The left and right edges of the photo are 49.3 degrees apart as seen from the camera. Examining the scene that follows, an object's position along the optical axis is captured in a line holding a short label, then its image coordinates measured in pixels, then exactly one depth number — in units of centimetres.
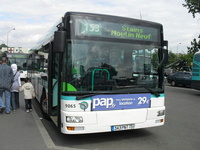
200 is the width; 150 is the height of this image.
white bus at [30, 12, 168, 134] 453
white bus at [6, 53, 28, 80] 2223
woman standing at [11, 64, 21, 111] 823
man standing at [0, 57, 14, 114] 768
